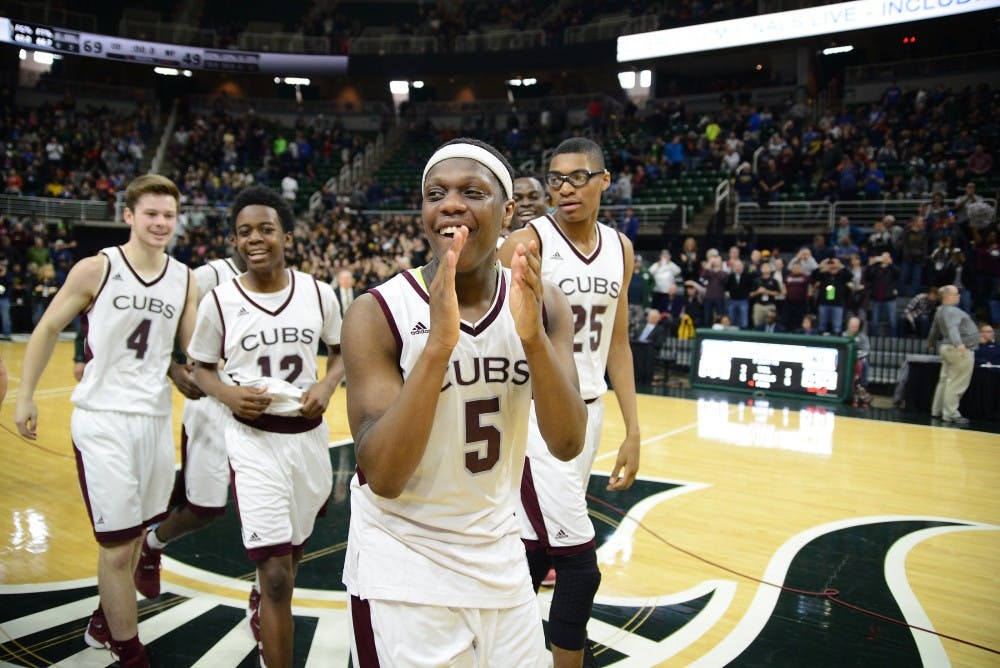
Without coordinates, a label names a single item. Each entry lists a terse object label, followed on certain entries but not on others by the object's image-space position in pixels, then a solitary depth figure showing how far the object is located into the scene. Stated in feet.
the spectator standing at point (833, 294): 41.88
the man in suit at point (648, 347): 43.50
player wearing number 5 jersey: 6.41
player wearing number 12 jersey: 11.60
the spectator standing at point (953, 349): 33.86
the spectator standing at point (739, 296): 44.60
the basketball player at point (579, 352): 10.84
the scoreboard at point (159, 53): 83.41
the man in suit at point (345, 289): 39.55
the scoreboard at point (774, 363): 37.29
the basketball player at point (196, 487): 14.26
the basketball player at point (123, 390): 11.53
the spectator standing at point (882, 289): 42.73
